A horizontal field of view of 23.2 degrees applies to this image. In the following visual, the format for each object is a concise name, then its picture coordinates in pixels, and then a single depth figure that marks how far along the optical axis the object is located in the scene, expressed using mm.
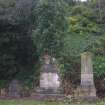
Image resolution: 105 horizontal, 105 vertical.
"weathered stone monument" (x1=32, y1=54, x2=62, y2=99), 9653
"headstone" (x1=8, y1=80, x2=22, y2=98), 9919
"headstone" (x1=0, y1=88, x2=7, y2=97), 9941
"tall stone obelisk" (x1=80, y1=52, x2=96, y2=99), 9334
